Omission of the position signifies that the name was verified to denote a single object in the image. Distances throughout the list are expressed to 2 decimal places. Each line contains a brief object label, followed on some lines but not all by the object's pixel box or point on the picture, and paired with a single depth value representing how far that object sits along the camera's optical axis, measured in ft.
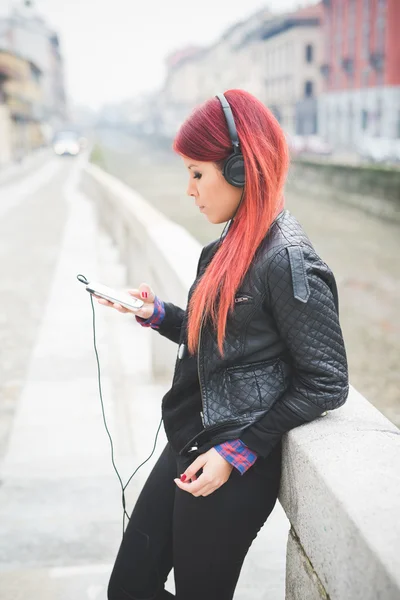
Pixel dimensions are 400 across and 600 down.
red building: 104.01
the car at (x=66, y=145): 171.12
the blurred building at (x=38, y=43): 284.61
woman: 5.08
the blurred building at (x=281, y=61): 156.35
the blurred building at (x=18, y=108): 160.23
